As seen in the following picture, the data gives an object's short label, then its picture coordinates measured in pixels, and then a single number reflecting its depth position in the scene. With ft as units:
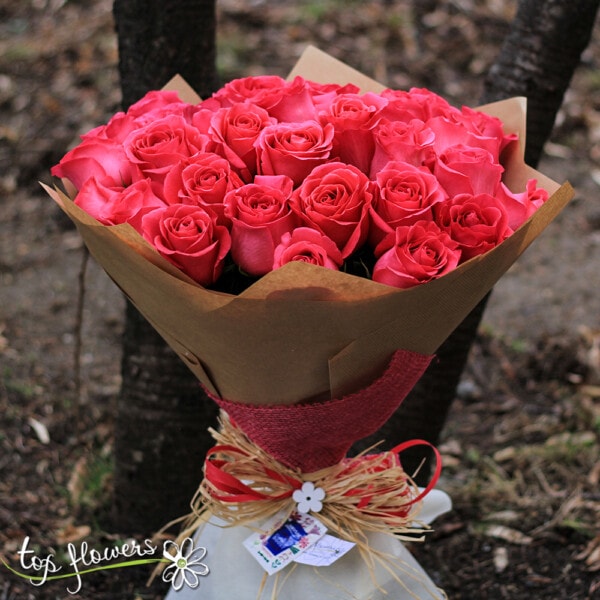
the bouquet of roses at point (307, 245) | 4.70
